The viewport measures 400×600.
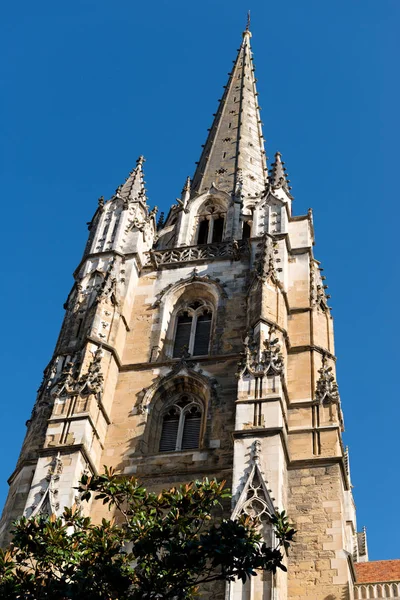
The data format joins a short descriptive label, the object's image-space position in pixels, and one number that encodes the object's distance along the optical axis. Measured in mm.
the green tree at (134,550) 11438
